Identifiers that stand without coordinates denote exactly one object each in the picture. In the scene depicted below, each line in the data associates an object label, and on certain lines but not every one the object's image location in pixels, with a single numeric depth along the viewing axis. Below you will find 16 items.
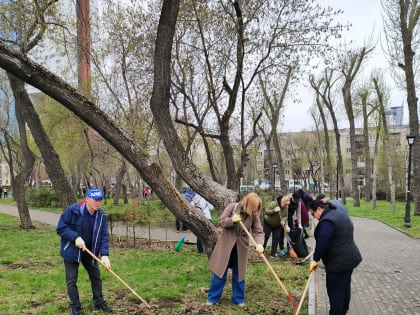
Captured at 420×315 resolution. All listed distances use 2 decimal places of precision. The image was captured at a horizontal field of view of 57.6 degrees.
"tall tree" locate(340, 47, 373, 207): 27.89
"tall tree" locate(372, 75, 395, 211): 24.11
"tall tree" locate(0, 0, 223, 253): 5.60
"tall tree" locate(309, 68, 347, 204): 30.47
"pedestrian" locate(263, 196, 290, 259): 9.37
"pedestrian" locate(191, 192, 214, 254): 10.89
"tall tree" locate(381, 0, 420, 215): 18.64
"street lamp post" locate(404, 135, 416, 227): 15.46
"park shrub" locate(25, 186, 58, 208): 27.30
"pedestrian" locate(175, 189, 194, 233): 14.81
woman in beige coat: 5.41
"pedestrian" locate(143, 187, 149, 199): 41.32
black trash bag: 9.37
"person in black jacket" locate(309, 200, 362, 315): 4.33
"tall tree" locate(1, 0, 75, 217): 9.85
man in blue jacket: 4.79
